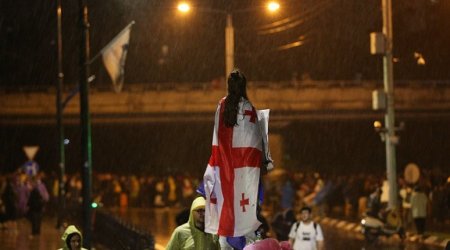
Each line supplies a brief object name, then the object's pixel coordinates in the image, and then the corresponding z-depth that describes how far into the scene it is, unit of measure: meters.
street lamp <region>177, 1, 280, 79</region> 35.38
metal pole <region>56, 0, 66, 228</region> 35.34
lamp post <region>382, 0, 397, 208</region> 31.16
